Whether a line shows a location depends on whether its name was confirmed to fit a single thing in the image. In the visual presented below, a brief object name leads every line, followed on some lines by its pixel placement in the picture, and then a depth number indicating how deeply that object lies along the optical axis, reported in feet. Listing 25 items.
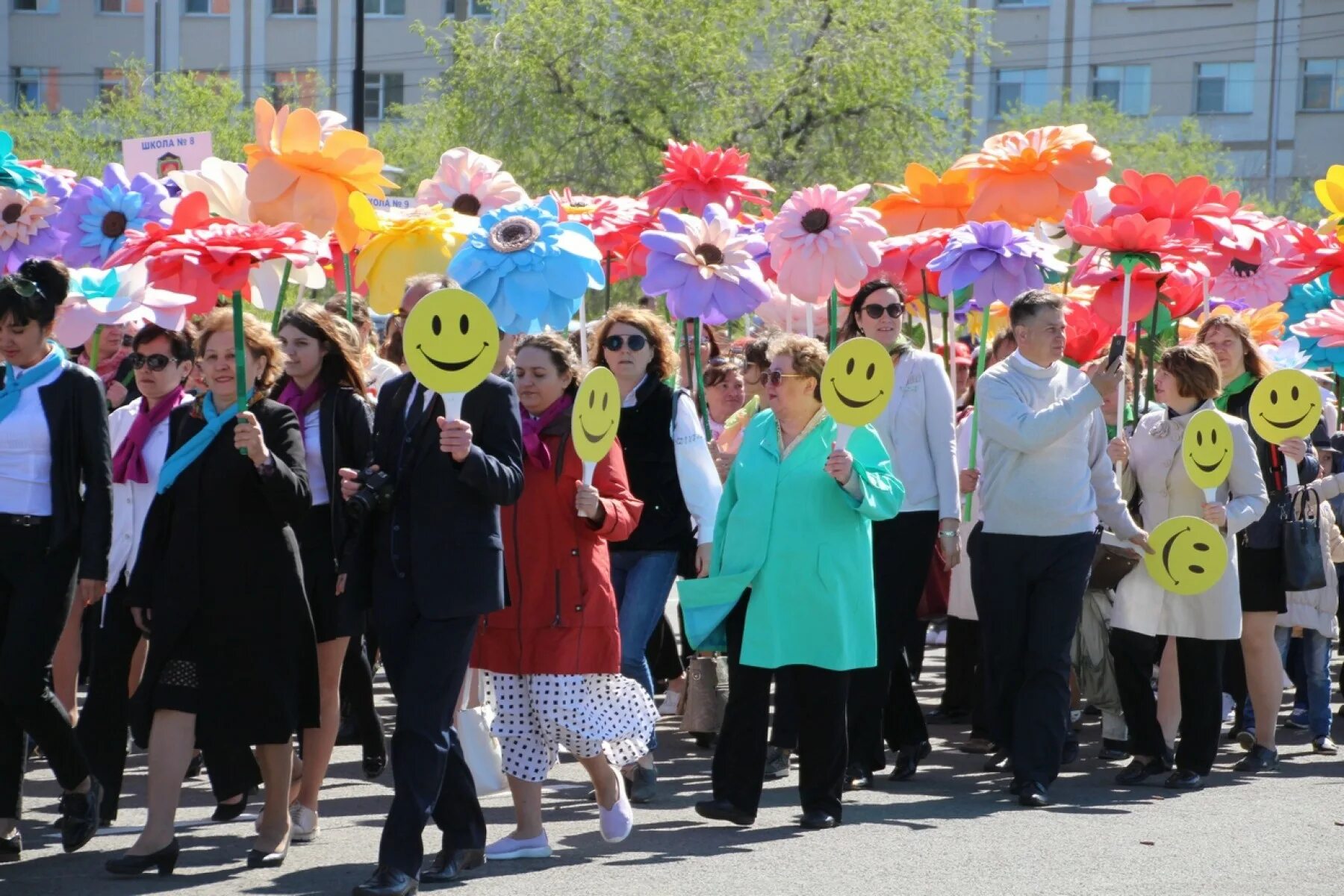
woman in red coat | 42.70
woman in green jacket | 46.32
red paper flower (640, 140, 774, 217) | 64.08
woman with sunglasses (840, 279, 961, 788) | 51.83
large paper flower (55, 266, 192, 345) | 50.96
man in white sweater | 50.06
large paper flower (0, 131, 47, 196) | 54.75
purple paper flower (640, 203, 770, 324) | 55.67
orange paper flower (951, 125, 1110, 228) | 60.95
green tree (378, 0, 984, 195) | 175.11
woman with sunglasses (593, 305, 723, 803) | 49.90
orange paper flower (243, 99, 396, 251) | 51.21
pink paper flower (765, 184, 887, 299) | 57.62
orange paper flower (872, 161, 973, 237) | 63.62
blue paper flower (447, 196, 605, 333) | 44.70
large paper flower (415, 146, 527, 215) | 63.41
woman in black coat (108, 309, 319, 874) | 40.34
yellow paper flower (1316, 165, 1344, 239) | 61.21
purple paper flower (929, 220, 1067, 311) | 56.65
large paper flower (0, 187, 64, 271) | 61.57
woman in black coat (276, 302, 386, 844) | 43.57
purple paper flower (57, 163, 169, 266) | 60.54
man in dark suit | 37.73
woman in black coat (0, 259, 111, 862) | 41.52
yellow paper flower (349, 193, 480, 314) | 55.42
